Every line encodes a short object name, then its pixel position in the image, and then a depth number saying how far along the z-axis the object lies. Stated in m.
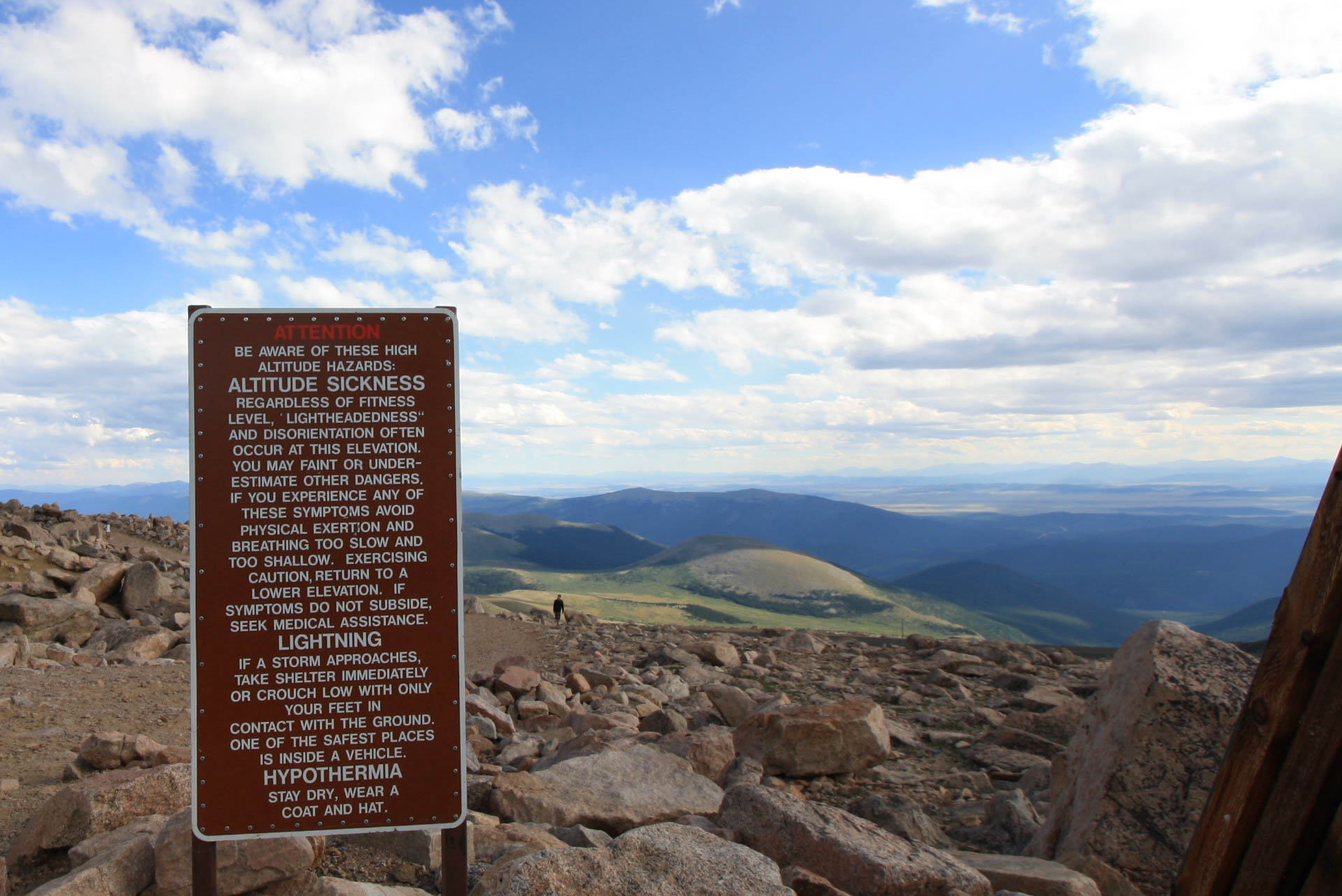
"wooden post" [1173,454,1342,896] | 3.33
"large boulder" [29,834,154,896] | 4.60
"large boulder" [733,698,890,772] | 8.95
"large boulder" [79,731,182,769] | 7.04
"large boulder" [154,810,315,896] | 4.90
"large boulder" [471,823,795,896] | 4.55
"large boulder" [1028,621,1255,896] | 6.21
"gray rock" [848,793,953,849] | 6.93
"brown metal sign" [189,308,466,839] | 4.67
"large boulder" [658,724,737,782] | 8.56
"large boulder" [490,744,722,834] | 6.80
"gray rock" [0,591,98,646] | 16.34
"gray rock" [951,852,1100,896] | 5.32
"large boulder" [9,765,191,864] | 5.50
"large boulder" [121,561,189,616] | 18.80
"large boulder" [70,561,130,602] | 19.33
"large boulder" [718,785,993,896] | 5.20
